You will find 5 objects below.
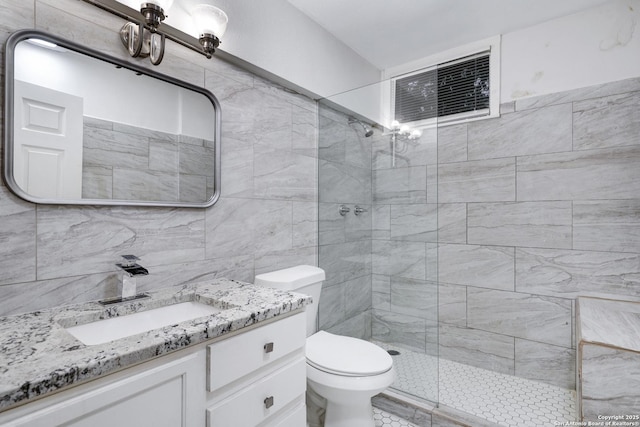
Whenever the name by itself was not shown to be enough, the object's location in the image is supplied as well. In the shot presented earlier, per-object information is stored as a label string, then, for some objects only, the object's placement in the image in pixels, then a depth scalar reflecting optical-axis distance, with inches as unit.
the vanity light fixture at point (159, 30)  49.8
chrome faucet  50.4
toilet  63.2
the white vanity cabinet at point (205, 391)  30.3
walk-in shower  83.0
